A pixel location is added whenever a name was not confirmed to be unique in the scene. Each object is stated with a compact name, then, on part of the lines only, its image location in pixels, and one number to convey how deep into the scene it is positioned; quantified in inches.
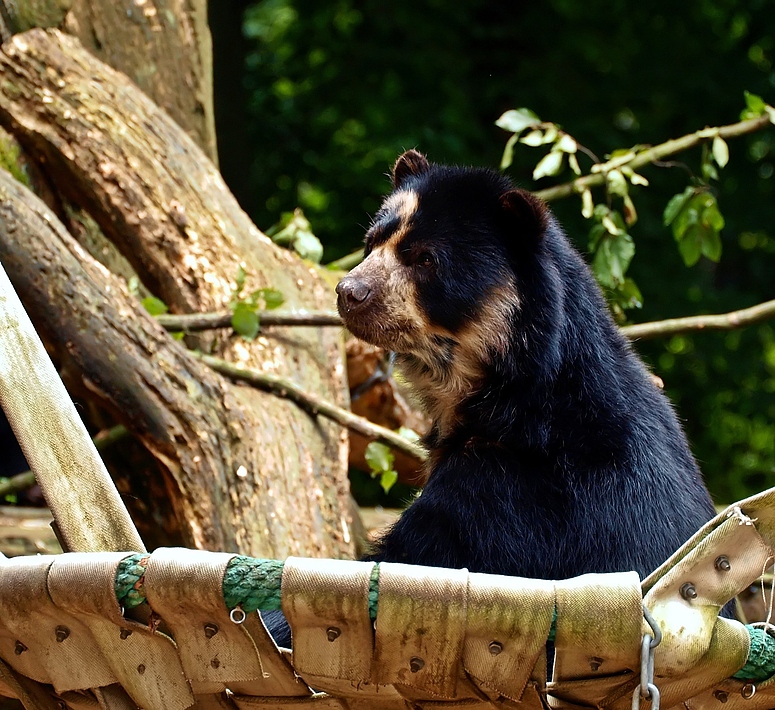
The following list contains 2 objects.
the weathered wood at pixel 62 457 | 183.5
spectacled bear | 222.1
